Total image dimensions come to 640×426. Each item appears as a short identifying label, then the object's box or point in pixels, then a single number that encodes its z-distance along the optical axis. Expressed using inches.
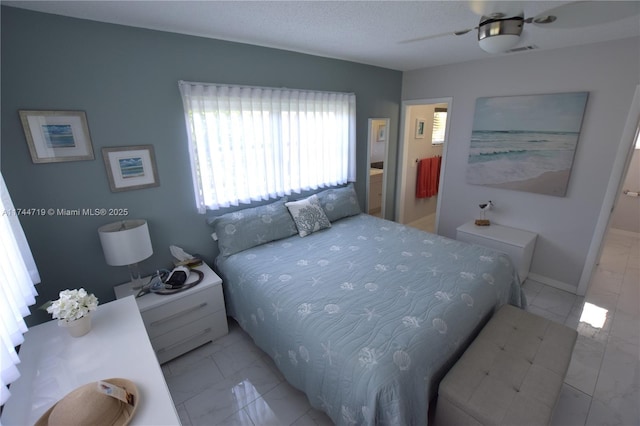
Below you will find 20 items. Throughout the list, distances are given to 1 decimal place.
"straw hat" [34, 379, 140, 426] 39.4
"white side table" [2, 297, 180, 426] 43.4
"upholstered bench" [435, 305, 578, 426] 52.5
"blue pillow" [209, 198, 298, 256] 97.4
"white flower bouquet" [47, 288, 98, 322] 55.5
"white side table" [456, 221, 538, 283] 114.4
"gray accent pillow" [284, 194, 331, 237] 111.0
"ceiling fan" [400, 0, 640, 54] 48.8
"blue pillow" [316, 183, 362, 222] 124.5
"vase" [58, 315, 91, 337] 56.6
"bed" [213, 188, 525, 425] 54.6
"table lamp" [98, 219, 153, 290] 74.2
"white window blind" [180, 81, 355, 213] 93.3
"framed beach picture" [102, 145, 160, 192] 79.8
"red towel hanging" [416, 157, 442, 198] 187.9
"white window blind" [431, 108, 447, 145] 190.9
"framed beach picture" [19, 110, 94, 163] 68.1
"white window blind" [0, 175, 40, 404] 43.0
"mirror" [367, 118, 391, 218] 159.6
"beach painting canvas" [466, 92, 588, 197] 108.3
